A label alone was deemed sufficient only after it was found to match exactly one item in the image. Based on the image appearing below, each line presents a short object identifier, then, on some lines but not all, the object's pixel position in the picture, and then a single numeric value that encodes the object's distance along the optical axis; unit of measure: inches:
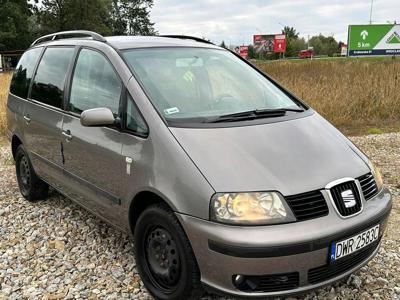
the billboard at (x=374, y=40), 1167.6
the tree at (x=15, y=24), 1967.3
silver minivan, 98.9
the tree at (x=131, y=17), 3533.5
